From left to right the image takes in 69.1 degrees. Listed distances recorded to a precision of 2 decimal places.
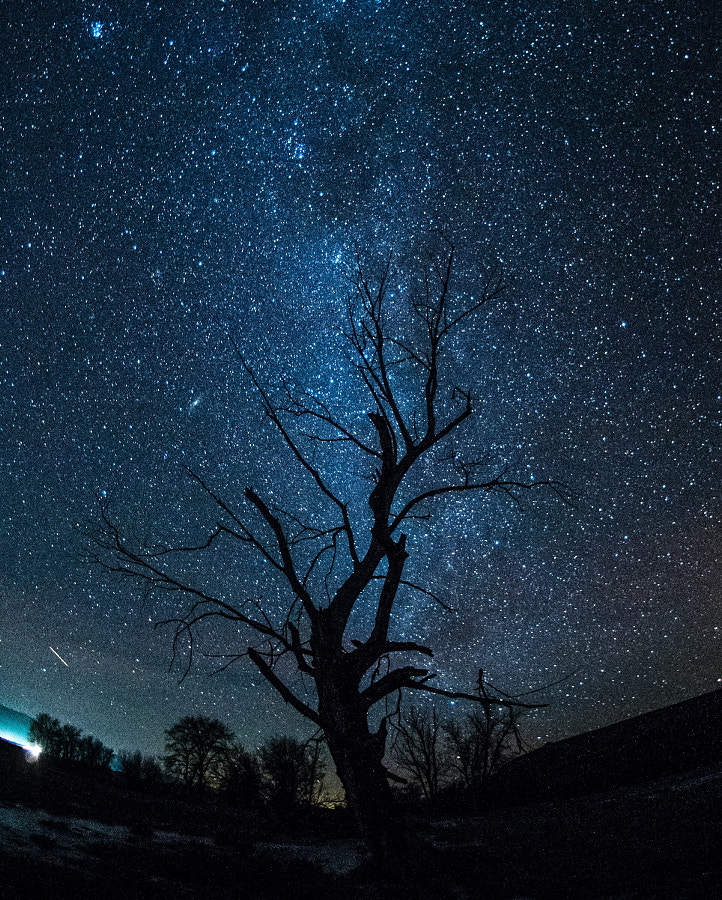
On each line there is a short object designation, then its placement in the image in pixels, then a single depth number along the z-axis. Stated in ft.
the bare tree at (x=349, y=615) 15.26
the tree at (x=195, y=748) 121.29
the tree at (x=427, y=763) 128.67
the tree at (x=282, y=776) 64.18
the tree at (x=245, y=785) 75.36
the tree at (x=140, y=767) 97.85
